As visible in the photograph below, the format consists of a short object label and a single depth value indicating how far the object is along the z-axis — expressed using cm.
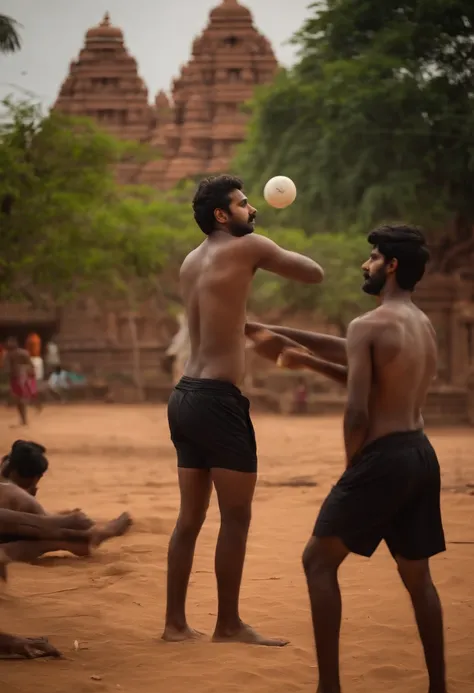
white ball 650
